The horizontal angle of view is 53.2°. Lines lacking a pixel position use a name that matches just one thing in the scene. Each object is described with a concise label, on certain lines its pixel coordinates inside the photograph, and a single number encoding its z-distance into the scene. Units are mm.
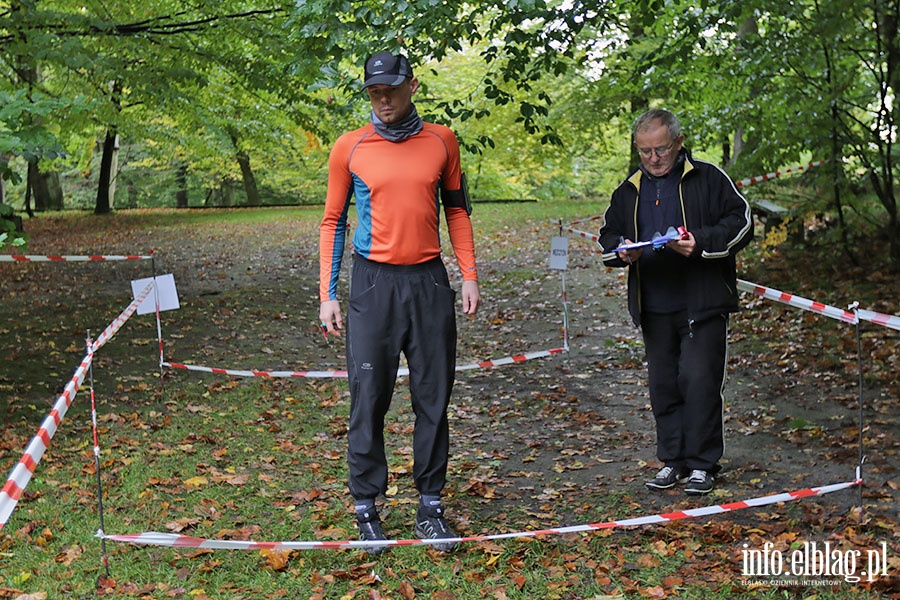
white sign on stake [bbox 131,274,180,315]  8203
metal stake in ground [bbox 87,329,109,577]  3992
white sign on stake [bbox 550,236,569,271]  9156
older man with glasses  4836
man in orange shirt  4184
